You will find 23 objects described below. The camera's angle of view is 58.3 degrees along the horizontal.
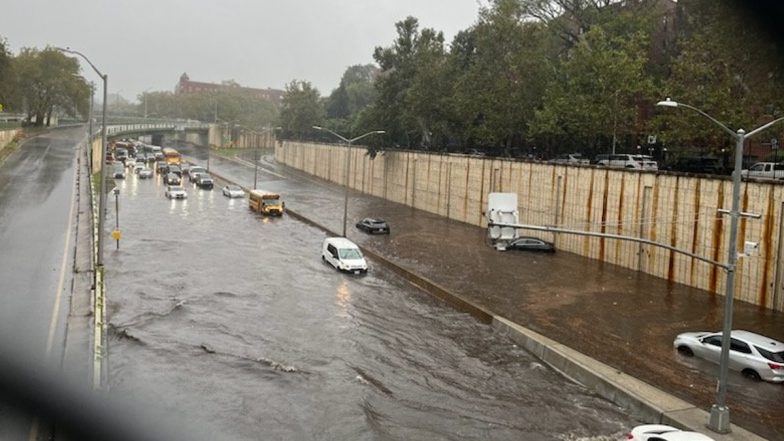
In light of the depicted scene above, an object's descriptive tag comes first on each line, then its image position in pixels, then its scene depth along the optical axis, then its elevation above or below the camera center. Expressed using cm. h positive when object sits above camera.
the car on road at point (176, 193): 6488 -402
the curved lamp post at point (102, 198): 2842 -221
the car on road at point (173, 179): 7462 -319
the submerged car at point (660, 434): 1413 -525
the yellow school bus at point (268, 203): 5784 -408
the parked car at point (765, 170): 3626 +59
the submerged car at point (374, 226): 4936 -463
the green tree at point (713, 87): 3058 +468
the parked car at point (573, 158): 5078 +97
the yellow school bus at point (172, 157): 10540 -122
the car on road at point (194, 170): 8446 -245
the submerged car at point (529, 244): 4250 -458
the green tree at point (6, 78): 7338 +709
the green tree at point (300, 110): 12438 +822
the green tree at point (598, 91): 4691 +562
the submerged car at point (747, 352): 2022 -517
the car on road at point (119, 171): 7925 -290
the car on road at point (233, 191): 7006 -393
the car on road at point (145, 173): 8394 -308
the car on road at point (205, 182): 7794 -353
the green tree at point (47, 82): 10231 +900
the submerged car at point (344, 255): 3497 -496
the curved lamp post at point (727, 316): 1597 -320
